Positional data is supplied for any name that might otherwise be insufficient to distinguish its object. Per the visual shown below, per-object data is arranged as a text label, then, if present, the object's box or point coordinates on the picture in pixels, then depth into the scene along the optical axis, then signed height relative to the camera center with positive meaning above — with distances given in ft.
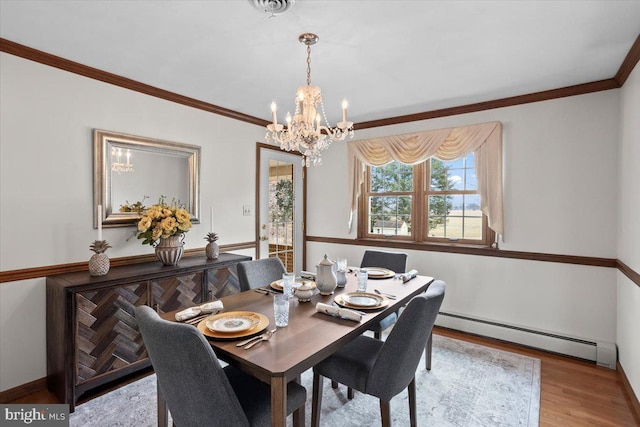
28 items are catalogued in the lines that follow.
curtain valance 10.85 +2.26
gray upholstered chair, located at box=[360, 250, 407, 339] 10.12 -1.59
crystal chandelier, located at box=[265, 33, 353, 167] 7.17 +1.92
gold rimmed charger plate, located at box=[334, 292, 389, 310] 6.14 -1.79
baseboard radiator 9.24 -4.03
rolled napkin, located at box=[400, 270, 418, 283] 8.22 -1.70
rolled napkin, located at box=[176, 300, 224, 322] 5.55 -1.77
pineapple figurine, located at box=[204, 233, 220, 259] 10.74 -1.21
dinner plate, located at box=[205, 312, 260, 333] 5.02 -1.82
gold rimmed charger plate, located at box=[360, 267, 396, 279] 8.61 -1.69
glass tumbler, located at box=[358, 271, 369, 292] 7.34 -1.58
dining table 4.01 -1.91
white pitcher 6.92 -1.41
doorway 13.82 +0.18
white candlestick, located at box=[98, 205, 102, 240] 8.34 -0.31
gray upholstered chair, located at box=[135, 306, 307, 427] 3.87 -2.09
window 11.84 +0.30
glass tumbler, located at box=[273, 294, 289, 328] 5.25 -1.61
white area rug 6.77 -4.37
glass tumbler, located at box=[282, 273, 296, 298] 6.48 -1.46
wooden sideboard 7.07 -2.56
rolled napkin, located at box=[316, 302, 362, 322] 5.52 -1.78
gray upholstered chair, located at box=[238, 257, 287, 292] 7.99 -1.59
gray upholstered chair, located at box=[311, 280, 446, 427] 5.16 -2.74
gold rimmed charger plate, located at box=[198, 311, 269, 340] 4.83 -1.84
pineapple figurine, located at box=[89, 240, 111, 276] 7.93 -1.21
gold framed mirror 8.87 +1.10
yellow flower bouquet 9.01 -0.33
